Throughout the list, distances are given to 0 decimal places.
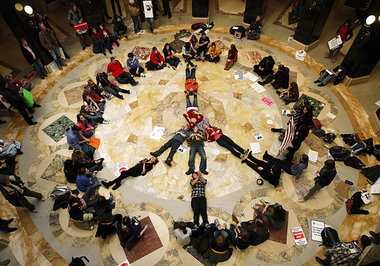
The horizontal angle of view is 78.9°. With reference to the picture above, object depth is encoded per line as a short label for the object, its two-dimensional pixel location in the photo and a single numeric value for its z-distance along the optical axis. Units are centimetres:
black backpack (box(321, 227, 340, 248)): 641
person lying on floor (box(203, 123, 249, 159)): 845
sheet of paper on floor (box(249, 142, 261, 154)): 861
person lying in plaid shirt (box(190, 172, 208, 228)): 684
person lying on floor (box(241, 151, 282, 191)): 730
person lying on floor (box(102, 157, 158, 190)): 772
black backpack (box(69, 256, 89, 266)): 562
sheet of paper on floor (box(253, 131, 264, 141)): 901
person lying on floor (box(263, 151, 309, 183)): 720
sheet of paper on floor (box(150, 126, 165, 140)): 910
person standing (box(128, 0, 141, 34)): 1274
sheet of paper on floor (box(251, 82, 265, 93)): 1074
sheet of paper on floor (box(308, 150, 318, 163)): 836
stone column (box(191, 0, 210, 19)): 1379
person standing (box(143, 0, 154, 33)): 1277
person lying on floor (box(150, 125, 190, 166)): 837
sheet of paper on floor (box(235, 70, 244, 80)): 1131
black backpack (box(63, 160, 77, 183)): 760
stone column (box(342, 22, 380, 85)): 924
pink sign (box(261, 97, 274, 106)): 1020
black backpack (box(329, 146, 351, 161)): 815
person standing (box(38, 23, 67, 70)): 1046
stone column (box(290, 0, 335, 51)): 1076
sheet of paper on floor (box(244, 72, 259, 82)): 1123
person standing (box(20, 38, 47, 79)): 996
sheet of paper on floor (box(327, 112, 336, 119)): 966
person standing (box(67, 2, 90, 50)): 1169
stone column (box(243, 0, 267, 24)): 1298
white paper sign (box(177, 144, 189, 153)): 867
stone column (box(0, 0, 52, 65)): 949
